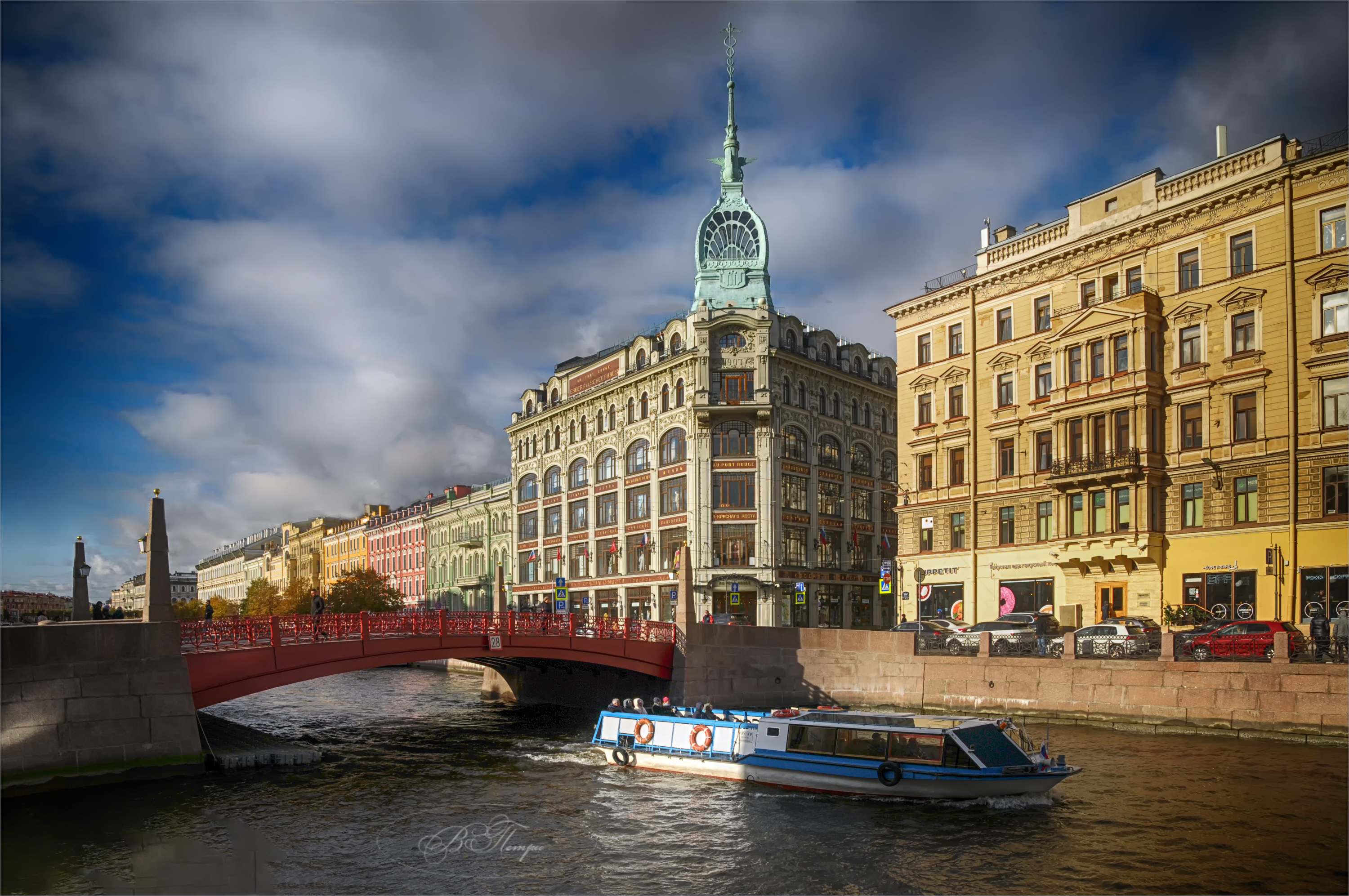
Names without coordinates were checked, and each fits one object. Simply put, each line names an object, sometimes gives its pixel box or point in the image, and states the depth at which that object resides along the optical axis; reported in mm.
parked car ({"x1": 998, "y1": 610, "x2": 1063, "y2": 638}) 47531
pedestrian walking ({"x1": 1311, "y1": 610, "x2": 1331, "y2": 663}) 36250
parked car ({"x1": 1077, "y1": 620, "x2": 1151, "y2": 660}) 40719
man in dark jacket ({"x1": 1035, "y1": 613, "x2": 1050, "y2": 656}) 45938
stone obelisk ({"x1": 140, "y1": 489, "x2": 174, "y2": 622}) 31641
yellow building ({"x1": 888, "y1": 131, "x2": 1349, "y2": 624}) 43406
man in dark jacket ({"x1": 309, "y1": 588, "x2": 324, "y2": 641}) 37062
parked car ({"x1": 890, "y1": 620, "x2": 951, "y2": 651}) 47844
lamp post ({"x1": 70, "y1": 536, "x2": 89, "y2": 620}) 43812
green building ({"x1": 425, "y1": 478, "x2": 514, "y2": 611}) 100500
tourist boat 29750
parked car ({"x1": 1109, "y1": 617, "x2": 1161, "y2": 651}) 40562
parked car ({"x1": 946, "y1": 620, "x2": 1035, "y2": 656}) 44406
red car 37281
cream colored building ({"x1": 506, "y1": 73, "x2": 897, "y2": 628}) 69500
